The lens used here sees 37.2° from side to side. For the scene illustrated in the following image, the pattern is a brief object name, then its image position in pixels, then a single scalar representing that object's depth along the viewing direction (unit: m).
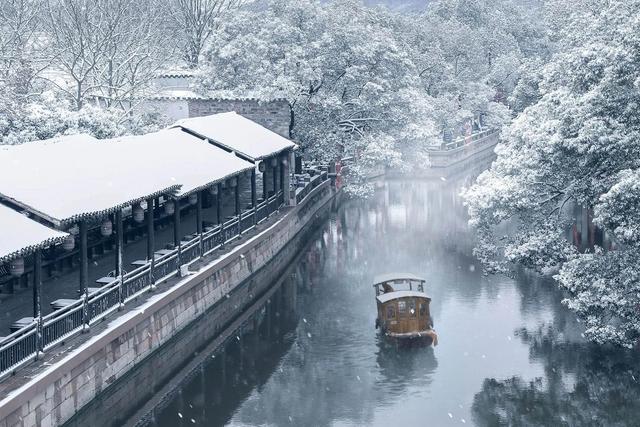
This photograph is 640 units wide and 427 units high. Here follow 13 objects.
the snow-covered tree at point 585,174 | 24.56
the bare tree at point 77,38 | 53.12
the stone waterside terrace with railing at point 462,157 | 80.19
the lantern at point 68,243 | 23.44
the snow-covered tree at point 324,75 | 54.25
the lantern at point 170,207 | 30.57
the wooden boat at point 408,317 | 29.88
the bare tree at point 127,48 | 54.53
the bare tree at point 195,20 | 86.06
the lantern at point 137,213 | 28.94
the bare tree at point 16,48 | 43.31
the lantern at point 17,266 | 21.11
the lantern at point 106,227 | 25.92
